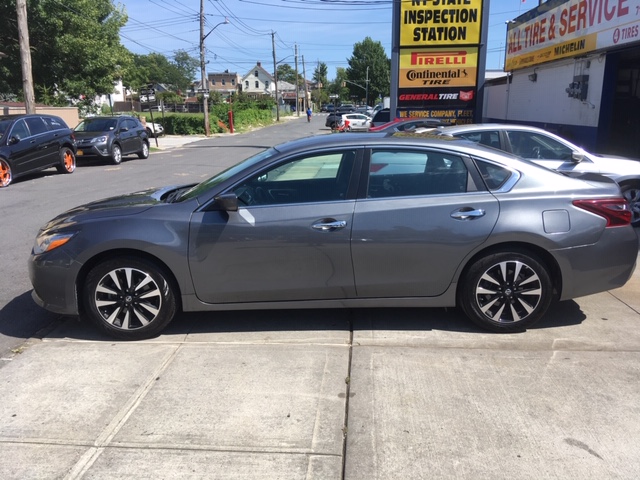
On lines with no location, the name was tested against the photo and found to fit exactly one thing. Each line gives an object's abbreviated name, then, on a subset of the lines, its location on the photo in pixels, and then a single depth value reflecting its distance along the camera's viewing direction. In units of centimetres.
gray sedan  419
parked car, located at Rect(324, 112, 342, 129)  4243
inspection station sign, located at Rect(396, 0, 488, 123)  1454
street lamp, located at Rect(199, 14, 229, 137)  3650
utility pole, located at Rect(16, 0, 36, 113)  1794
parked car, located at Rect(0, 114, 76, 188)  1322
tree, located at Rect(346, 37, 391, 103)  9634
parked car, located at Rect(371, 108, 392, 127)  2438
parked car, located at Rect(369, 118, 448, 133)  1238
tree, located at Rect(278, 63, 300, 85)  15575
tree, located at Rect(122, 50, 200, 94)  12800
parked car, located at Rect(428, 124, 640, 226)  752
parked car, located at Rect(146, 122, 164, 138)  3291
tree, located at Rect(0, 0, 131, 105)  2522
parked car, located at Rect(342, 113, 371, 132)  4112
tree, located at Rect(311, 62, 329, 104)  13750
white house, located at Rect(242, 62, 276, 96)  13212
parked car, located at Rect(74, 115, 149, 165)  1798
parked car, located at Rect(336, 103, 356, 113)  6223
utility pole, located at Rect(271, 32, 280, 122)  6661
